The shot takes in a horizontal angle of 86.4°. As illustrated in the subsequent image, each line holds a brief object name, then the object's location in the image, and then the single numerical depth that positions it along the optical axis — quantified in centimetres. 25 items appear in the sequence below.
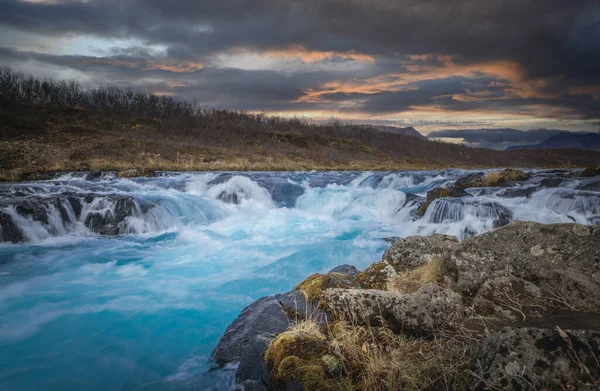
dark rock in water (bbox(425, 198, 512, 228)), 1161
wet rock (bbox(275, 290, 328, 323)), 407
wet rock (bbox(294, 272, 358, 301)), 462
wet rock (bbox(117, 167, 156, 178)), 2511
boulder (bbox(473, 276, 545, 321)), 372
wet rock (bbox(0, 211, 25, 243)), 1102
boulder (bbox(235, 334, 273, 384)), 340
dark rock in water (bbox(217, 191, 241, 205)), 2015
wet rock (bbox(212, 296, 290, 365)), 427
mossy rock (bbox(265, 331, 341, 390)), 291
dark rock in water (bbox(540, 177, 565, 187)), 1698
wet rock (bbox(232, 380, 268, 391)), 329
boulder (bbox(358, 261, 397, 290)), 492
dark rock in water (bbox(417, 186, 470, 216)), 1407
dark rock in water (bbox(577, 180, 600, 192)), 1464
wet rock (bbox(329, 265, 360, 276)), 598
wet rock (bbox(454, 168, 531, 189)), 1866
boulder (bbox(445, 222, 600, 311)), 383
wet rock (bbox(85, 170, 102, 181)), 2395
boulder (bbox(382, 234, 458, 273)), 542
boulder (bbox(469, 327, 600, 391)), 203
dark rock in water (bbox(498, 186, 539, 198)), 1496
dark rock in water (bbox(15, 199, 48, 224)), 1195
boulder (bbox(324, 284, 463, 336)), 349
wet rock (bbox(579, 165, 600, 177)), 1863
